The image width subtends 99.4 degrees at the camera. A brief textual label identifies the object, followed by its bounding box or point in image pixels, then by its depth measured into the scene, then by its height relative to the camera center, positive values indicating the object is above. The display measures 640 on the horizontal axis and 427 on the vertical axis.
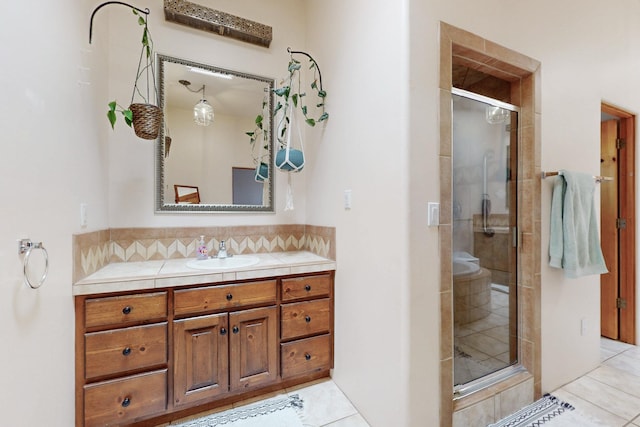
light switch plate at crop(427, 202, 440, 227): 1.35 -0.01
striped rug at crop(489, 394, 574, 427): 1.57 -1.22
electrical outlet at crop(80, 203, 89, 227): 1.46 -0.01
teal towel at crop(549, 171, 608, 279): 1.76 -0.10
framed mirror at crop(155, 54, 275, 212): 2.03 +0.57
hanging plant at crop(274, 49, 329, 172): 1.98 +0.85
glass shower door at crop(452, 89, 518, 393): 1.63 -0.16
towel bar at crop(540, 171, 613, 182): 1.76 +0.25
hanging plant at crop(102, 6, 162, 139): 1.61 +0.58
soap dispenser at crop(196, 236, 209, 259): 2.00 -0.28
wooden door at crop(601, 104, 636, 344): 2.49 -0.12
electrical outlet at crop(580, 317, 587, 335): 1.99 -0.84
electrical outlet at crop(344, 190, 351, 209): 1.78 +0.09
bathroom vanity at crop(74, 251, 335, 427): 1.42 -0.74
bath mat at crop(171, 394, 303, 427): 1.61 -1.25
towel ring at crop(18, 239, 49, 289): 0.97 -0.14
